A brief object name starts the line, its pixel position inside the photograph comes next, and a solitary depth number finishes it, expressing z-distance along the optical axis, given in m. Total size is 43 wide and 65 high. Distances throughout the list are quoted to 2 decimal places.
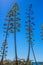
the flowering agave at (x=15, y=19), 33.44
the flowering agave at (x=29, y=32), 36.66
